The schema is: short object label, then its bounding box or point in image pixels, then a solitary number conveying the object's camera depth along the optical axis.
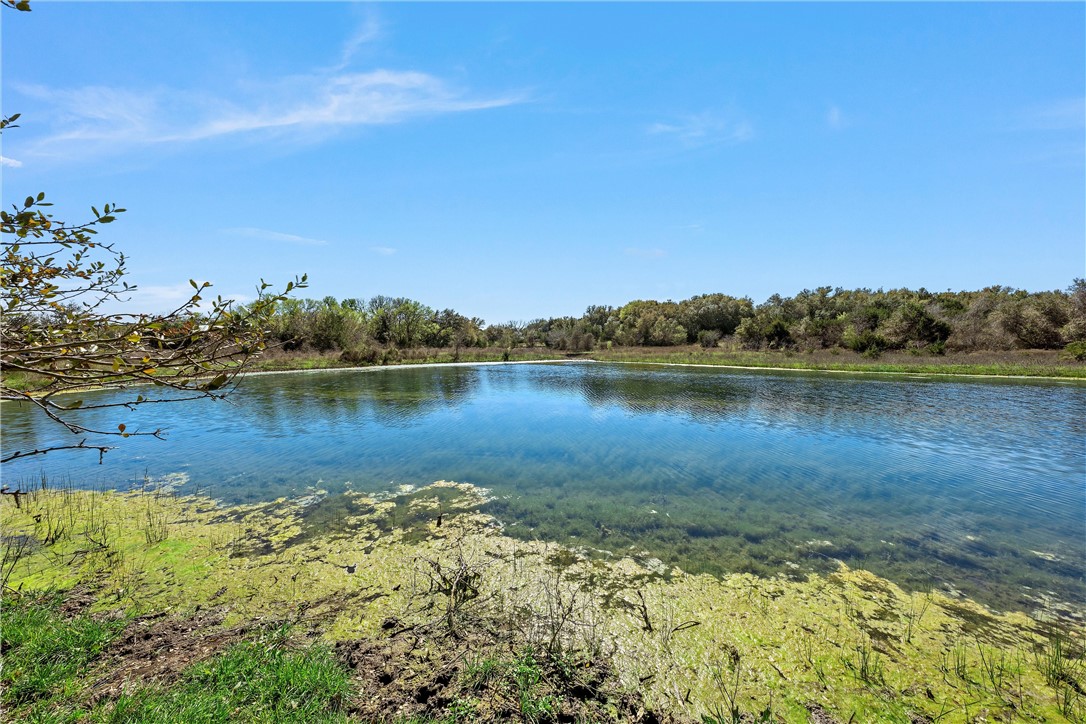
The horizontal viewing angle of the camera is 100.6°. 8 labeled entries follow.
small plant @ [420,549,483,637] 4.25
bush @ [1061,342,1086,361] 28.38
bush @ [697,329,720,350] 52.48
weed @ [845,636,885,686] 3.65
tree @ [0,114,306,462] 2.16
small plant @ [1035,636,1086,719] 3.38
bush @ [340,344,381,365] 39.53
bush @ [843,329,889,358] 38.04
